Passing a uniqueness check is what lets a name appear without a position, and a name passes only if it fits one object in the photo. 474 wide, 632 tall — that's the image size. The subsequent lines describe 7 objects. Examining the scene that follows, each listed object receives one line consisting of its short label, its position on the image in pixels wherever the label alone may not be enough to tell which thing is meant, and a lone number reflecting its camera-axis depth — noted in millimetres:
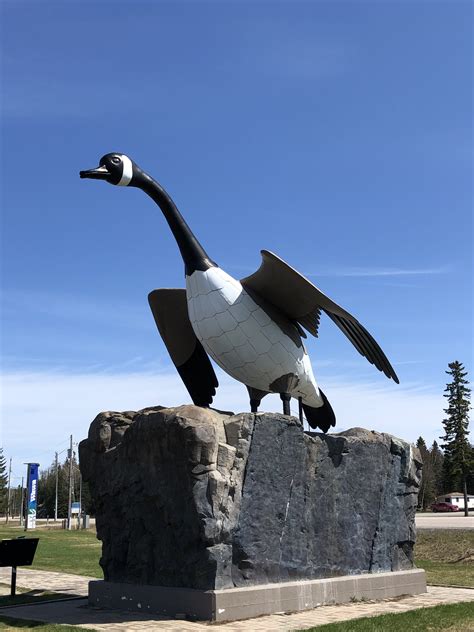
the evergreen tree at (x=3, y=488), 61172
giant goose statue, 9242
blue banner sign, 32844
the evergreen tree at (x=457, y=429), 41831
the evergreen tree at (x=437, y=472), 54859
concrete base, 7711
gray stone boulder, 7977
